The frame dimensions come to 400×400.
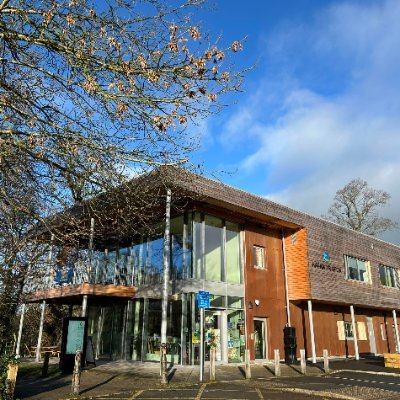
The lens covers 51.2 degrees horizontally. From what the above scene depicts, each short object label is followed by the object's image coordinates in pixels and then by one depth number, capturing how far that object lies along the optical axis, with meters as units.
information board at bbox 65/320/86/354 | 14.23
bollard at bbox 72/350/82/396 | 10.13
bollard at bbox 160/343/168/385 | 11.61
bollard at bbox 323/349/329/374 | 15.35
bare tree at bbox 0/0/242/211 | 6.71
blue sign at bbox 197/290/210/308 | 12.41
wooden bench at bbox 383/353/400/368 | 17.47
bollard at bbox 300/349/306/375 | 14.61
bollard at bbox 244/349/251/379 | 13.12
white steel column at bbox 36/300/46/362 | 19.19
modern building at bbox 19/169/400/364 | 16.78
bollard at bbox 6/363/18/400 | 8.42
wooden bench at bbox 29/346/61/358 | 22.24
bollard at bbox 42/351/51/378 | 13.82
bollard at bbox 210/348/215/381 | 12.48
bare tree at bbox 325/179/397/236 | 43.09
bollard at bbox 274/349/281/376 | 13.94
